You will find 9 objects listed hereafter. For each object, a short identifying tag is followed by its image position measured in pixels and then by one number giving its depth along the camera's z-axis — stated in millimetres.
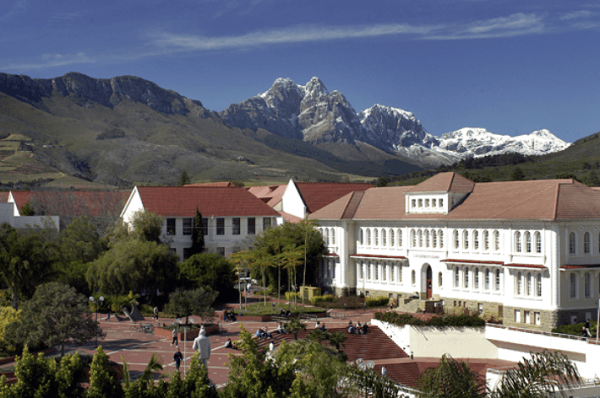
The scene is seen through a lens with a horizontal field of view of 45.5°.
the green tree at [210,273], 69125
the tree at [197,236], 82625
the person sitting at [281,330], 56000
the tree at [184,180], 171750
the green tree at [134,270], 66375
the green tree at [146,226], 77062
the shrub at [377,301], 67812
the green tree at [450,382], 27438
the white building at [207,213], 83375
